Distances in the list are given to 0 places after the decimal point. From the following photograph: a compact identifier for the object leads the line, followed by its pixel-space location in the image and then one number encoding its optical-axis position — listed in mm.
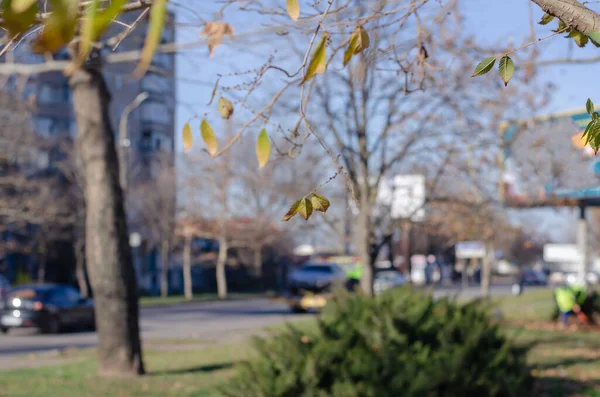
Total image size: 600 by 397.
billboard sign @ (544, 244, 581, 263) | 67450
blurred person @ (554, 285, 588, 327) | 19703
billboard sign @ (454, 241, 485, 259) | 35181
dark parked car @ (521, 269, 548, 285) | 72938
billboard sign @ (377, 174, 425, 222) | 14188
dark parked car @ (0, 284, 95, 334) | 21203
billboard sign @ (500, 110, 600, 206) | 14219
